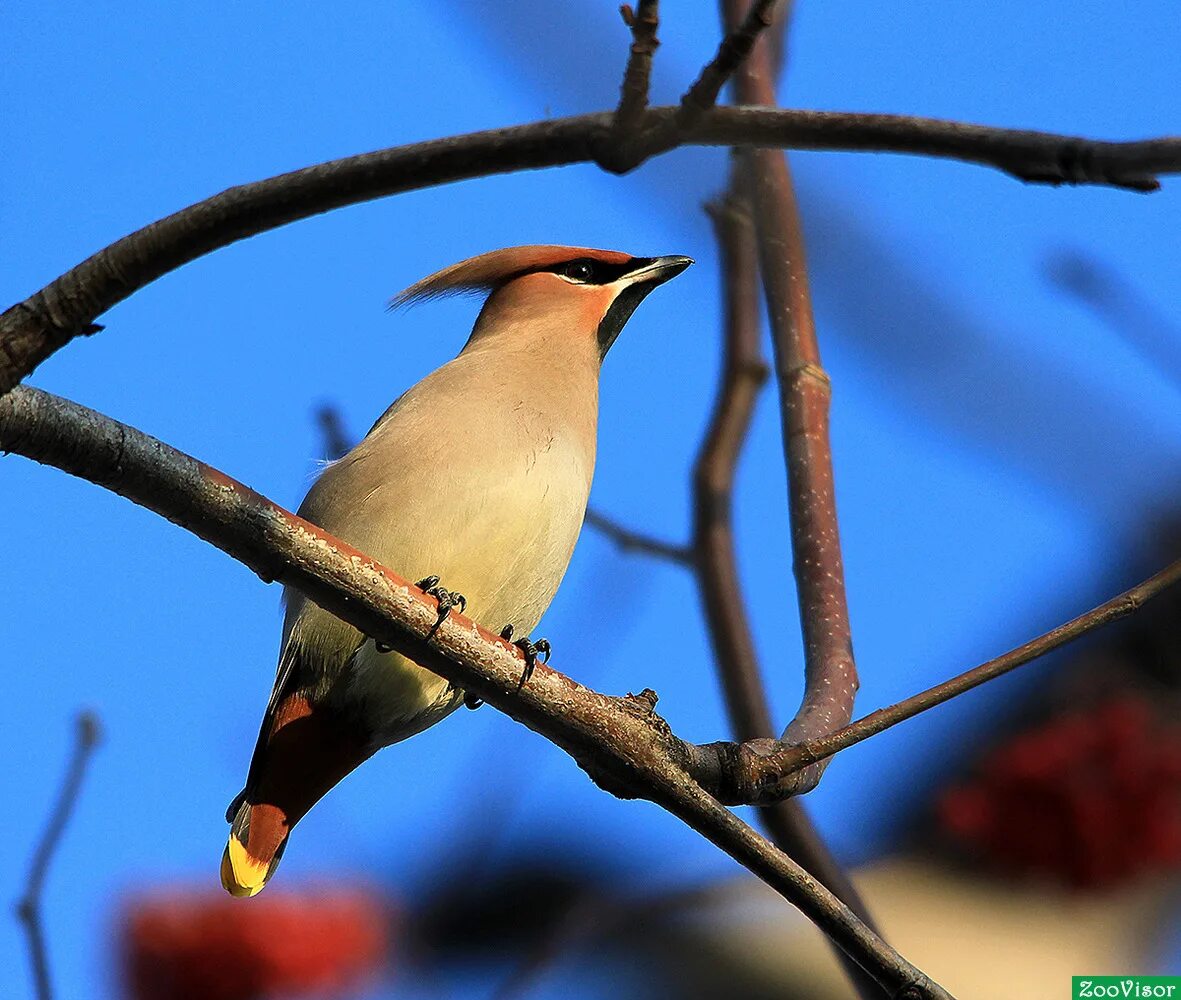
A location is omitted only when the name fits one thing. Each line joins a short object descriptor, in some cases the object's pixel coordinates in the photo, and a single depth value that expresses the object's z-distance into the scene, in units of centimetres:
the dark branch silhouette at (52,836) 474
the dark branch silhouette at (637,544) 608
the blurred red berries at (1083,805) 760
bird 650
